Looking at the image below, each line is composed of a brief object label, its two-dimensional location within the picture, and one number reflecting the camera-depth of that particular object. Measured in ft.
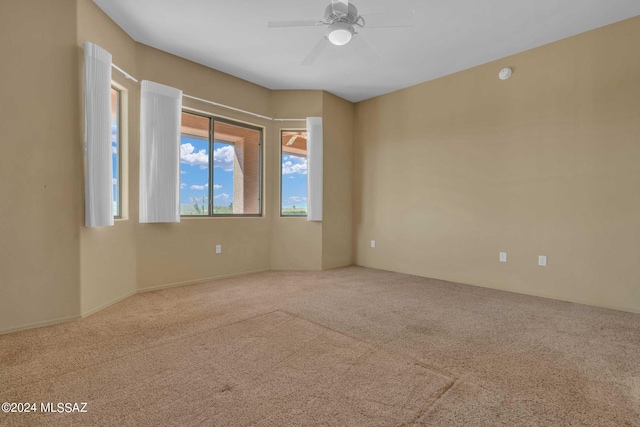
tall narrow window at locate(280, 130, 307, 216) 16.40
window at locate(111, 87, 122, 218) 11.02
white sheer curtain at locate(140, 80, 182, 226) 11.55
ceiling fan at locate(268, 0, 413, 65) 7.72
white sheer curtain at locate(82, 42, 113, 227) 8.94
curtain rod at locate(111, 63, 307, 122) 10.73
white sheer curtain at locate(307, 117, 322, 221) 15.88
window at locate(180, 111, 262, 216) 13.64
